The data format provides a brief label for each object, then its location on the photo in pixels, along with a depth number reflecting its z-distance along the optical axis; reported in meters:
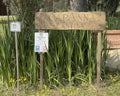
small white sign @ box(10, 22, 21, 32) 4.07
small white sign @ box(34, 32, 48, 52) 4.20
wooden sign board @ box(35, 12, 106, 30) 4.20
